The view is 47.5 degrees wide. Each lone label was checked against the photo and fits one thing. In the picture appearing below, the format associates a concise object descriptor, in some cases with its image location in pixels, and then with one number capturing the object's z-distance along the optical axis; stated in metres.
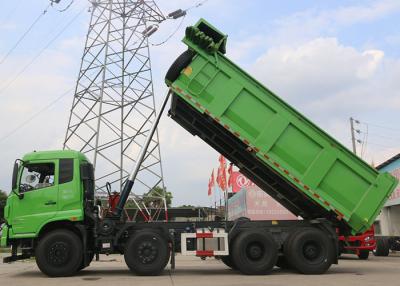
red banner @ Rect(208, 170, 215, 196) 39.33
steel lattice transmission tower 21.03
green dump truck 9.88
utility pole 35.80
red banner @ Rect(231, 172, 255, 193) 32.68
